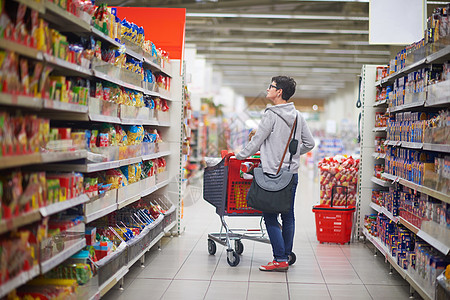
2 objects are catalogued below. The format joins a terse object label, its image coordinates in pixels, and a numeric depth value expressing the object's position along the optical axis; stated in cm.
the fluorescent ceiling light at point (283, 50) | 1775
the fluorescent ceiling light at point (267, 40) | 1625
